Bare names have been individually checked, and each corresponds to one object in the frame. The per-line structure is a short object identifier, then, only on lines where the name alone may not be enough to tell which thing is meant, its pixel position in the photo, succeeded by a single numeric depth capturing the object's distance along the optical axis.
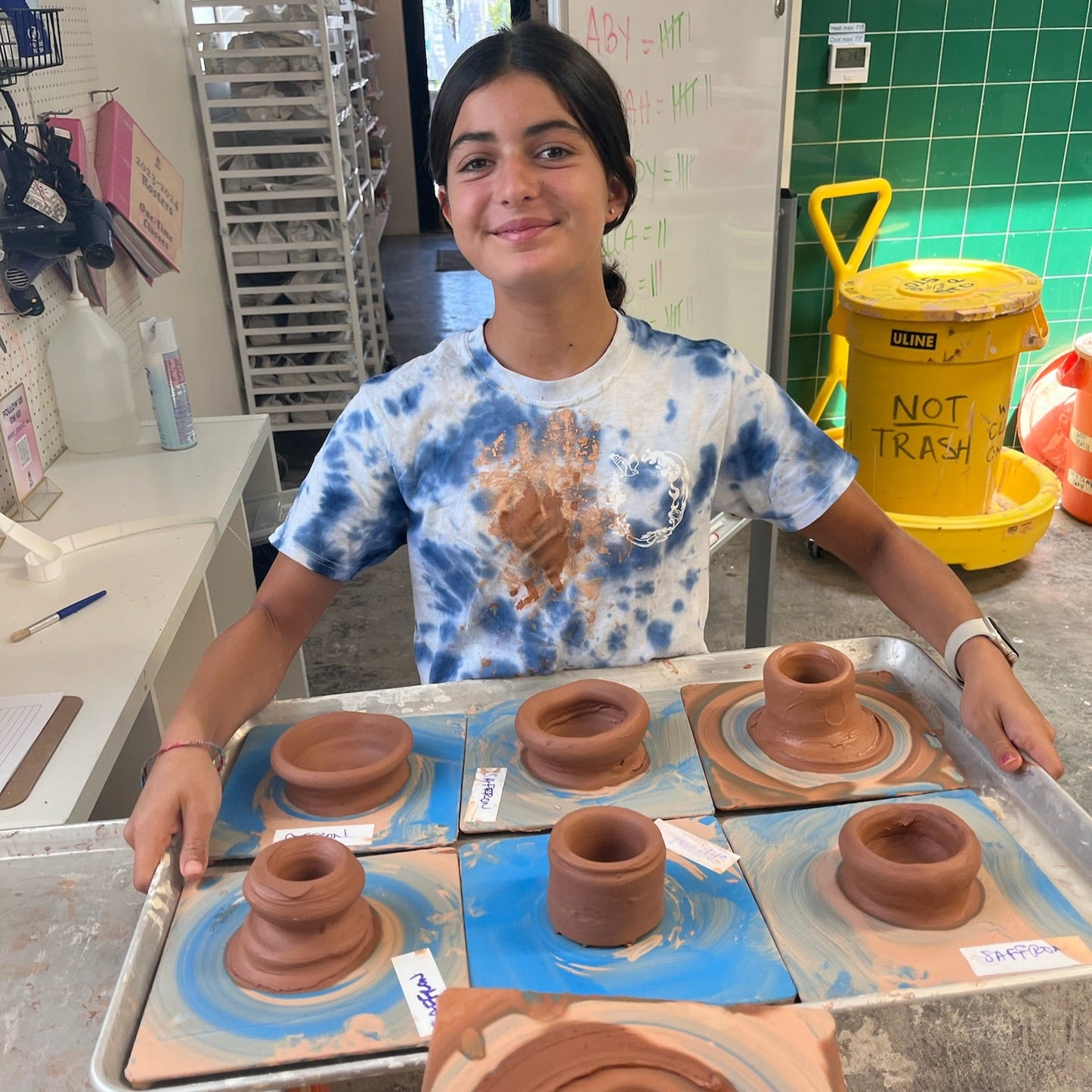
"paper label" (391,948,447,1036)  0.77
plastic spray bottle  2.08
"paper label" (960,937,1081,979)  0.79
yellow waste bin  2.97
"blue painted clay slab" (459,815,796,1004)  0.79
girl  1.22
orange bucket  3.41
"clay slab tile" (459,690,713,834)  0.98
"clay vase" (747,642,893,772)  1.04
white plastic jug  2.04
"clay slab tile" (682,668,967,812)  1.00
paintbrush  1.44
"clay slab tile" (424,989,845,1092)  0.68
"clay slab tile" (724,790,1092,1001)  0.79
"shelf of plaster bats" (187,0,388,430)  3.49
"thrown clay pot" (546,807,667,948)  0.81
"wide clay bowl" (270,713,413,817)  0.99
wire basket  1.78
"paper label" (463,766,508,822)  0.98
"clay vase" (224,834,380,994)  0.80
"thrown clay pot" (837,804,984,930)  0.83
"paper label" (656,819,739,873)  0.91
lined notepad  1.17
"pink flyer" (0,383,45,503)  1.83
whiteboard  2.08
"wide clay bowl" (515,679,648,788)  1.00
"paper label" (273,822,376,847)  0.96
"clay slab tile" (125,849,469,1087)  0.75
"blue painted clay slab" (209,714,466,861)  0.96
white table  1.23
